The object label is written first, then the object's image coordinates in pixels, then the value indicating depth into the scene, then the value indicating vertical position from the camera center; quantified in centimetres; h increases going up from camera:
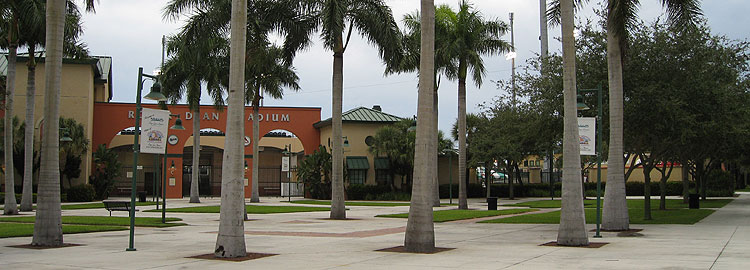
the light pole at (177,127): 2174 +188
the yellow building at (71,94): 4519 +620
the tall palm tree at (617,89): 1858 +269
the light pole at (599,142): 1634 +106
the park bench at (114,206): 2655 -103
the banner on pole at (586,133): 1639 +126
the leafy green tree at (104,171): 4650 +73
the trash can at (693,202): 3297 -98
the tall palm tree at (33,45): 2573 +623
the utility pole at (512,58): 5740 +1128
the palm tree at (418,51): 2936 +629
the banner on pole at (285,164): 4734 +129
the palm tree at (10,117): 2711 +268
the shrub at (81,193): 4353 -83
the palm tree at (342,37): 2530 +578
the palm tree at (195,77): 3406 +613
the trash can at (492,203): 3359 -109
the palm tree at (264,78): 2526 +510
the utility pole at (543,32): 4324 +1016
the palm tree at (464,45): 3291 +710
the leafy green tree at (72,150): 4434 +217
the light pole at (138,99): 1380 +180
